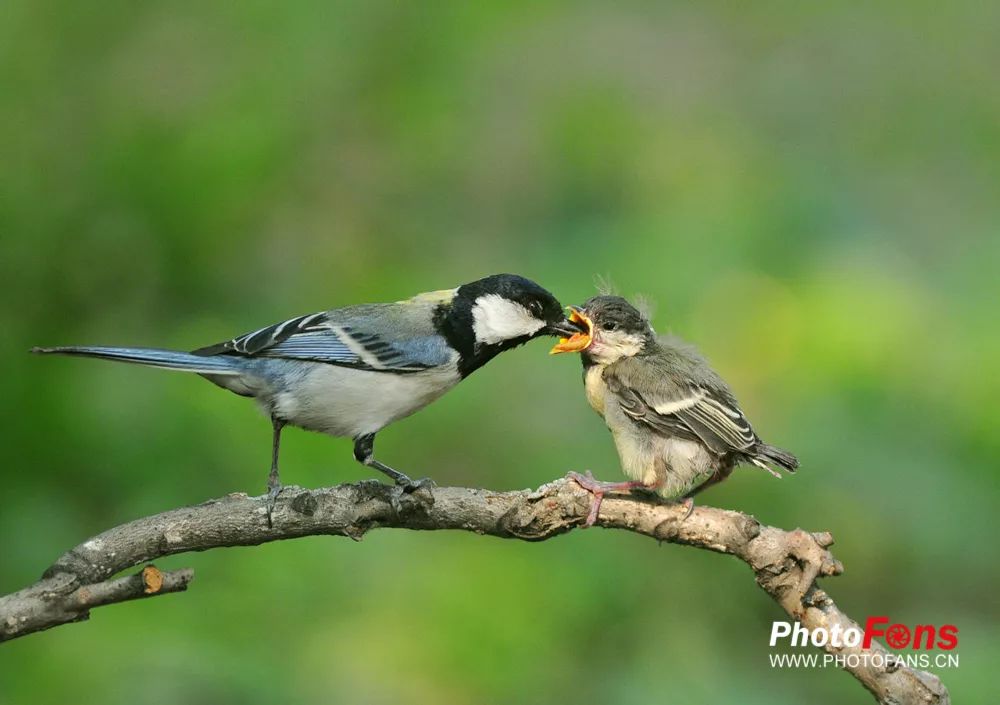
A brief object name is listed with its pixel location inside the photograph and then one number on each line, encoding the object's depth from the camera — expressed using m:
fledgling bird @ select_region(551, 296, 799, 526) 7.27
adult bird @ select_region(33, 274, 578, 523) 7.28
